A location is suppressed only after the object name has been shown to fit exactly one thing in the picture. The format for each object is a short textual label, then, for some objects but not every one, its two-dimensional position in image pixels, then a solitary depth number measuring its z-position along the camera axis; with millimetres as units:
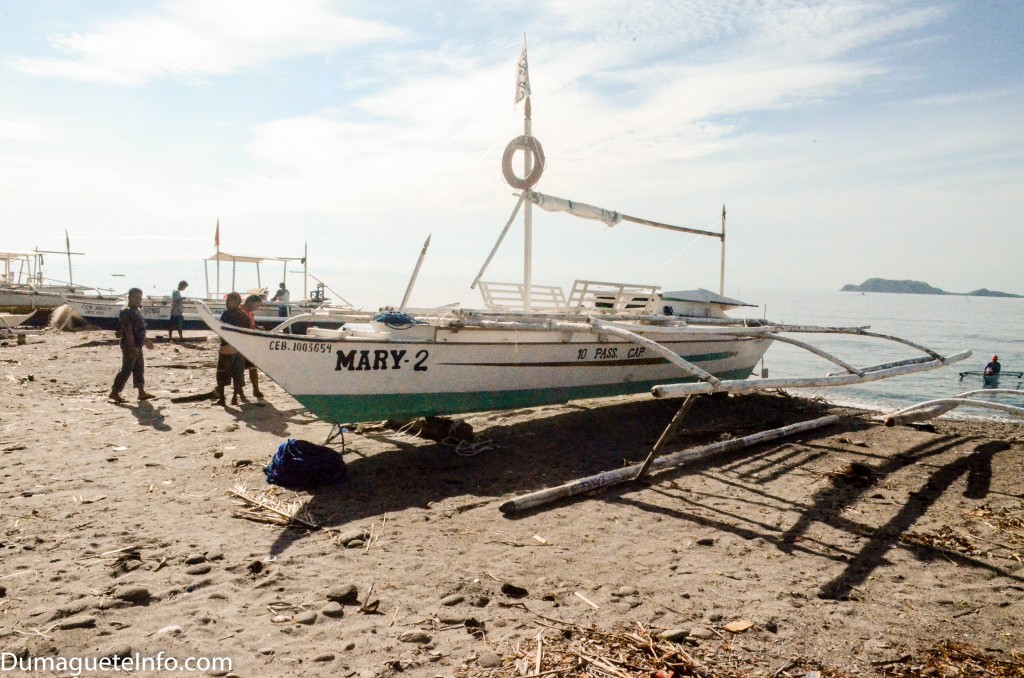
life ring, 11695
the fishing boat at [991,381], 20438
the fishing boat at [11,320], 23541
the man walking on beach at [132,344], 11023
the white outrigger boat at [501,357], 8125
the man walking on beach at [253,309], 11125
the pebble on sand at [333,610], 4184
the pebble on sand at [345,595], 4395
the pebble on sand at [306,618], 4078
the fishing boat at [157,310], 25781
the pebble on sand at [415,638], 3902
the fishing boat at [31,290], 27953
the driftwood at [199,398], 11659
